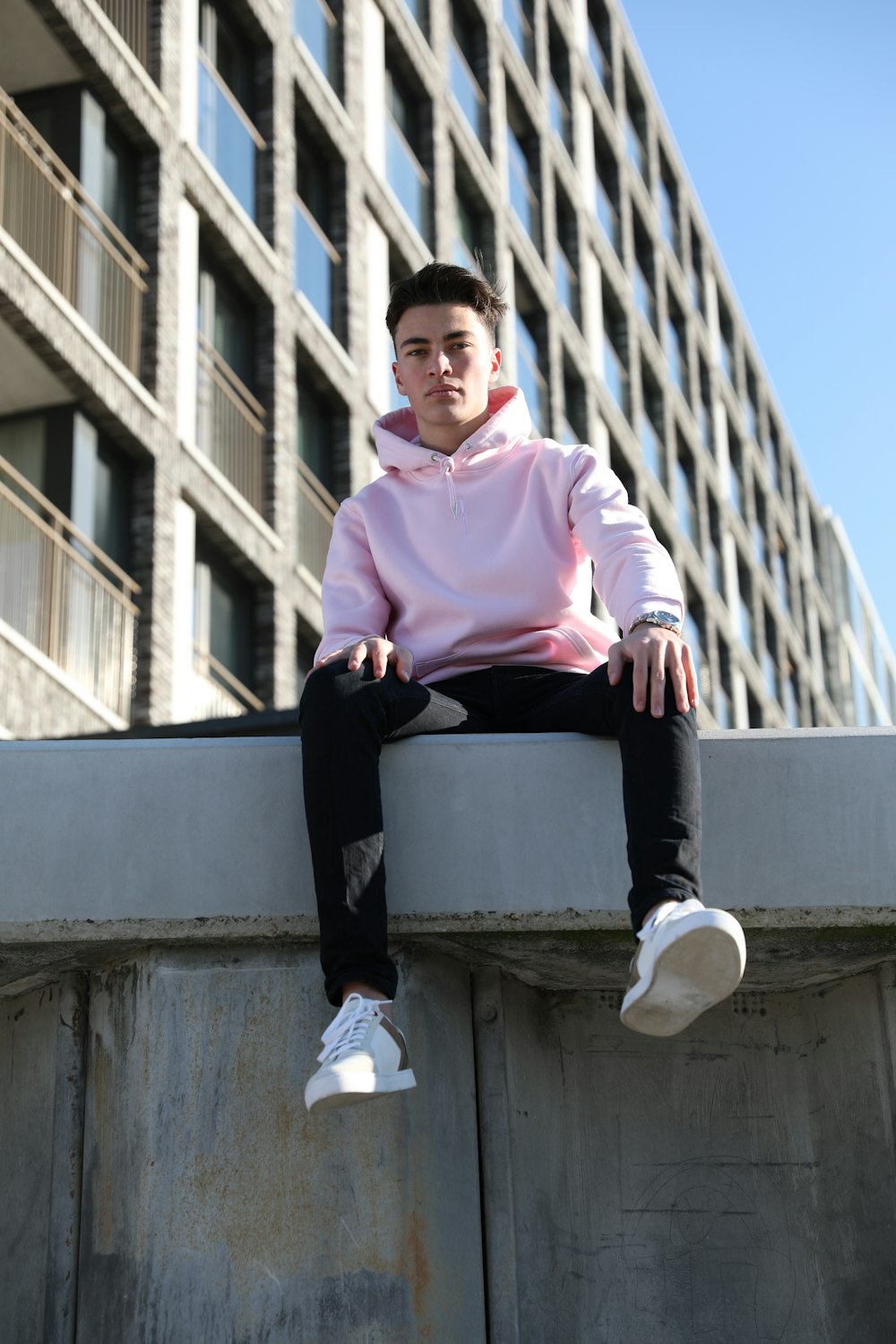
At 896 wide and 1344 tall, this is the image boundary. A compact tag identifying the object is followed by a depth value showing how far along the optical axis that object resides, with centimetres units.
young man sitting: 307
